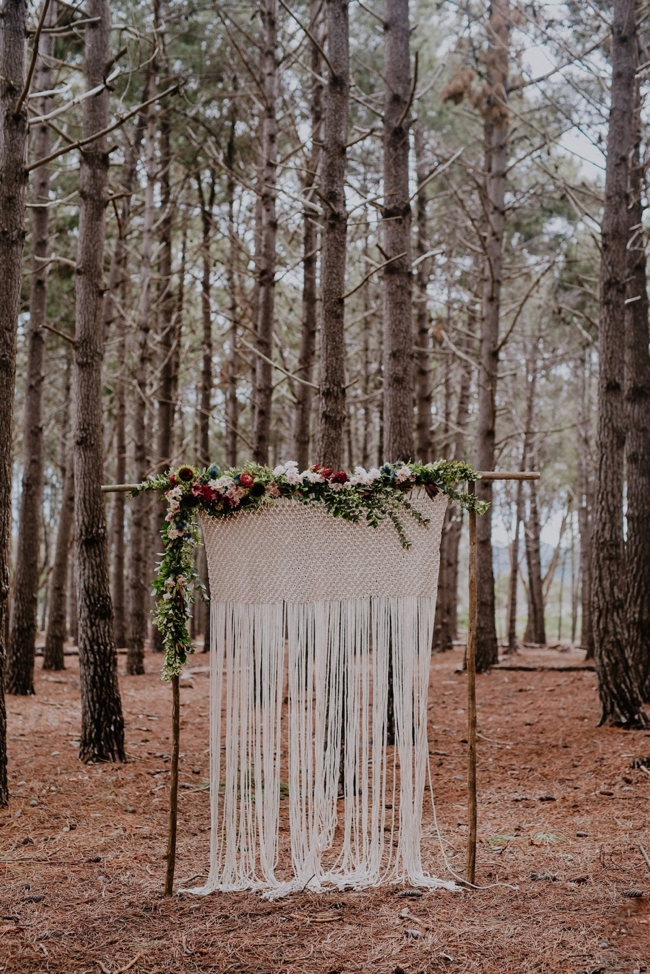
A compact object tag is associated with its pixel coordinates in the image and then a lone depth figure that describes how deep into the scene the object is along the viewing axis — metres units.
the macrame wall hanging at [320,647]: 4.43
